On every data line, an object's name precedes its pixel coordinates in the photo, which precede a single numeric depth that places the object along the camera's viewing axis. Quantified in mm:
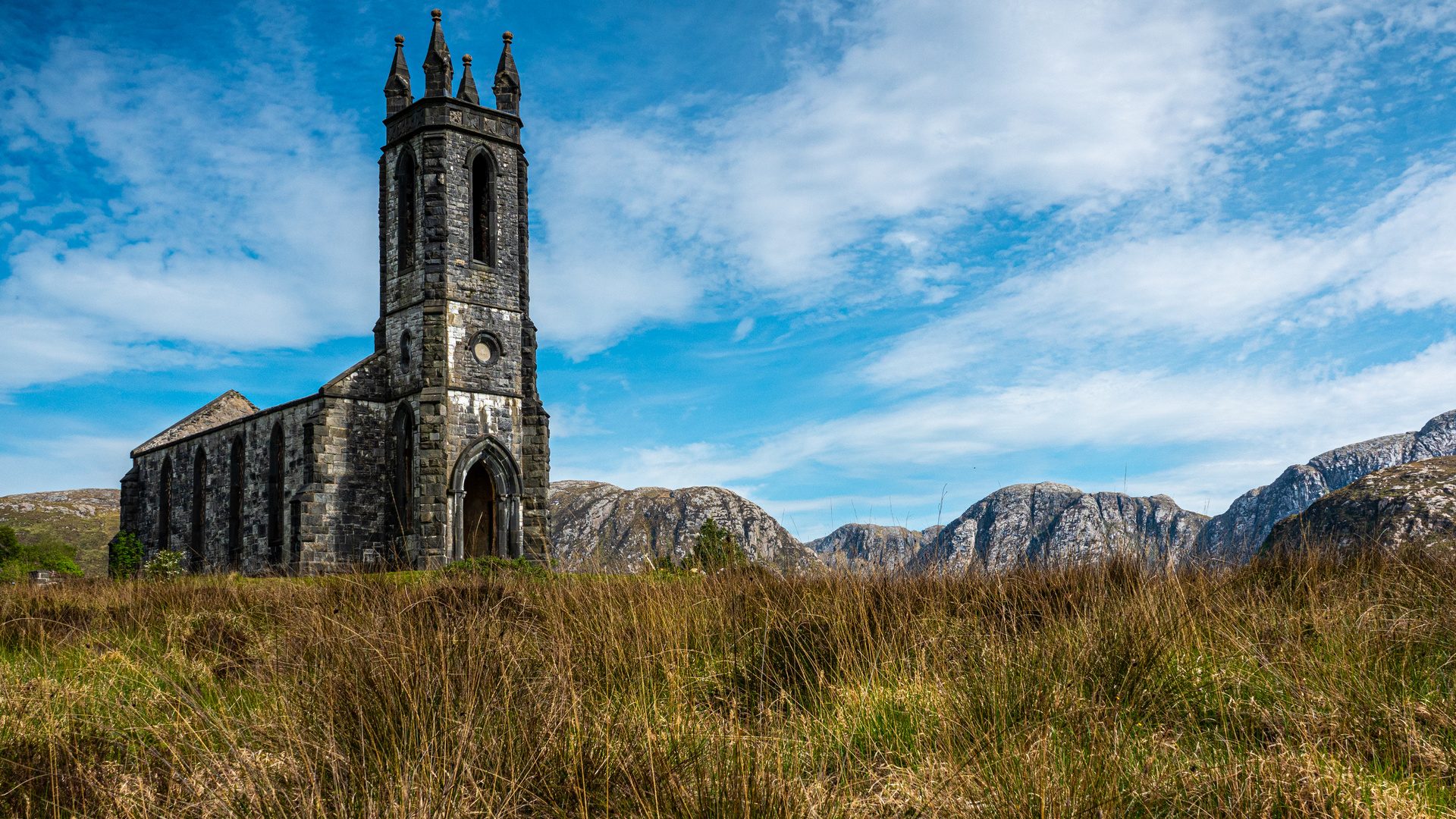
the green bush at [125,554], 29203
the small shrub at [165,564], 21578
